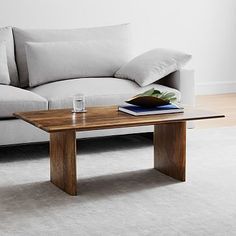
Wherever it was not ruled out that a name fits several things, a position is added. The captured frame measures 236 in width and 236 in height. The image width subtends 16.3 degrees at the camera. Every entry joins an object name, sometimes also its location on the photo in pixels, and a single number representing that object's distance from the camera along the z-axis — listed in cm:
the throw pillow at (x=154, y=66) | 602
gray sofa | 533
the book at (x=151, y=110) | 464
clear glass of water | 478
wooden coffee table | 433
